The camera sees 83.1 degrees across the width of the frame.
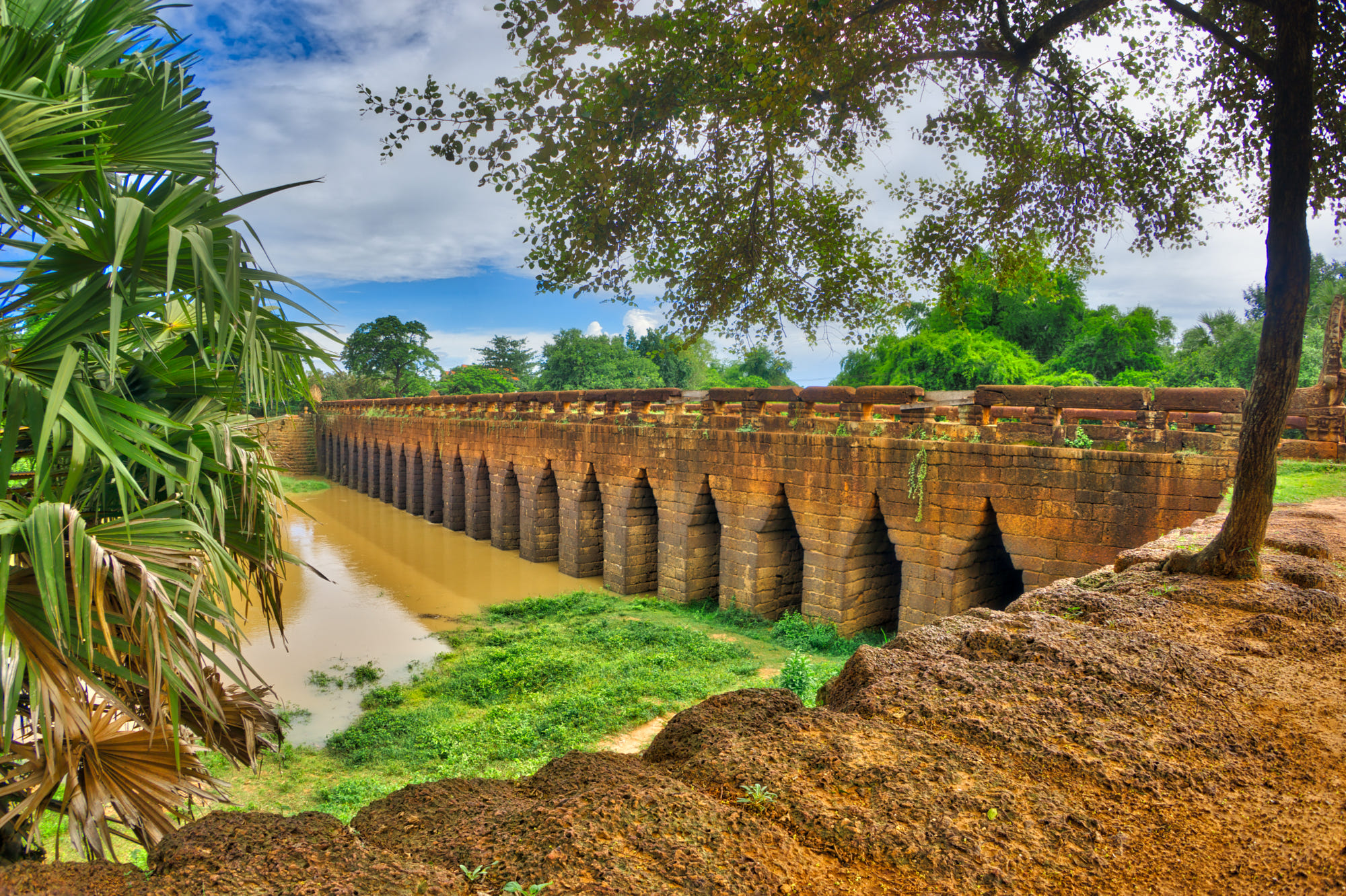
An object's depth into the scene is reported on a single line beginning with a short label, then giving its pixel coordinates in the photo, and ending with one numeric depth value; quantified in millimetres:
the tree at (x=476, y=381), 52562
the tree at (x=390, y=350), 52125
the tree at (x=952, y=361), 29172
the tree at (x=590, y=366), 46812
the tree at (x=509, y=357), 57031
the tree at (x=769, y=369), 53750
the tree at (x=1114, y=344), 29812
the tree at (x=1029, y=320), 31859
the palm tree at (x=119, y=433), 2523
